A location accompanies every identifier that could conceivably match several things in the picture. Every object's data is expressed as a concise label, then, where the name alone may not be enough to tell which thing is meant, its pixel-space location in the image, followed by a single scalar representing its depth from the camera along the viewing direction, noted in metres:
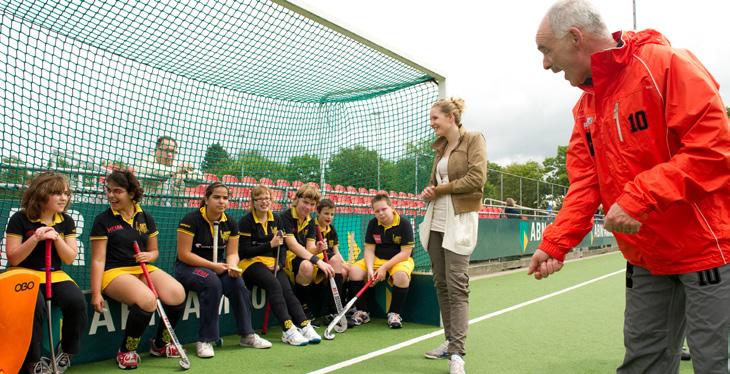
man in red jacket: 1.60
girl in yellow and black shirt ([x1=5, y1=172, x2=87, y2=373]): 3.57
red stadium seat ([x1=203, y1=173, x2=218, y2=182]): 5.73
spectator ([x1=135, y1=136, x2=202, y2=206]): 5.16
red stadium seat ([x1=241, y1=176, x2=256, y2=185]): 6.22
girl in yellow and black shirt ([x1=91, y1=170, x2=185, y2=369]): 3.92
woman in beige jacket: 3.78
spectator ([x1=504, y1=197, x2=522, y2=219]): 14.45
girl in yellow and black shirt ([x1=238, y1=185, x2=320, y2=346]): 4.73
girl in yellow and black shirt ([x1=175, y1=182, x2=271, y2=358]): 4.35
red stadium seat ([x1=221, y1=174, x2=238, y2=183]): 5.95
